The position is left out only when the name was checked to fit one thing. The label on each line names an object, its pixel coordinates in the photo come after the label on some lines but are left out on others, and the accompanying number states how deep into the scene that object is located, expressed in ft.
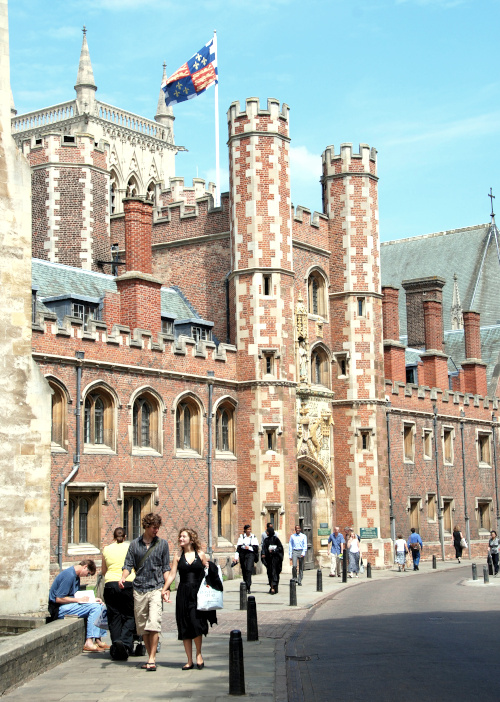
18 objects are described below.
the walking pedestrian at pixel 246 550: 78.28
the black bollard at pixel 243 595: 63.52
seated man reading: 44.86
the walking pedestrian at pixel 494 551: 101.50
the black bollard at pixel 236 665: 33.22
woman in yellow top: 42.06
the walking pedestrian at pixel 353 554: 99.40
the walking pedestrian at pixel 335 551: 100.17
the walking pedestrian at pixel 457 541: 123.95
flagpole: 116.88
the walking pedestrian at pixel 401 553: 109.39
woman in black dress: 38.37
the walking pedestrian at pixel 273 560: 75.56
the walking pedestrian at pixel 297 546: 84.02
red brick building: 86.94
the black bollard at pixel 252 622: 47.65
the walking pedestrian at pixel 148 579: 39.14
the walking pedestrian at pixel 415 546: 111.86
